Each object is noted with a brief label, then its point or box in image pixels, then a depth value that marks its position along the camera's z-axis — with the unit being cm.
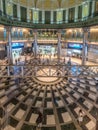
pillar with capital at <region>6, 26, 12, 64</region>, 1980
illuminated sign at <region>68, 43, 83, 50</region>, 2394
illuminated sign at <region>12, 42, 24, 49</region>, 2373
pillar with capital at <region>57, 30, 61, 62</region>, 2392
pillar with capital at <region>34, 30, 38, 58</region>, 2463
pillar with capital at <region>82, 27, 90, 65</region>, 1922
